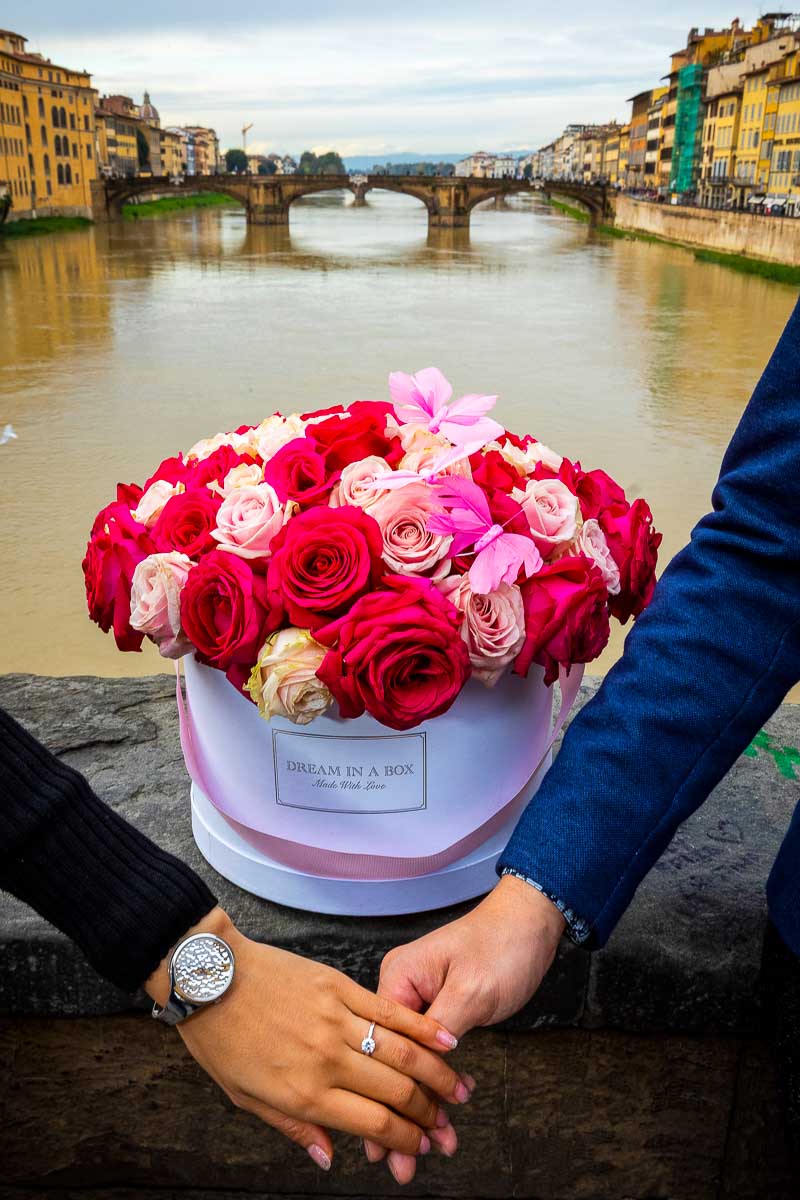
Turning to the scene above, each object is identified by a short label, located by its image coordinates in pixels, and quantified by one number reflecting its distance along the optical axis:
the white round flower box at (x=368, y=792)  0.76
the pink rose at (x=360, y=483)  0.79
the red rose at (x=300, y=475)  0.82
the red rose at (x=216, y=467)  0.90
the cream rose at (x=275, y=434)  0.91
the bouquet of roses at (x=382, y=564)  0.72
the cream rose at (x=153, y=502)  0.89
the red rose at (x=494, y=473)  0.83
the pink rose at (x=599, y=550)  0.81
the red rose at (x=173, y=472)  0.93
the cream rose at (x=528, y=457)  0.89
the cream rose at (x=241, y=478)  0.85
